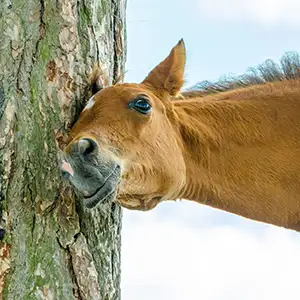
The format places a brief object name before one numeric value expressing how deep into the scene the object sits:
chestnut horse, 5.55
